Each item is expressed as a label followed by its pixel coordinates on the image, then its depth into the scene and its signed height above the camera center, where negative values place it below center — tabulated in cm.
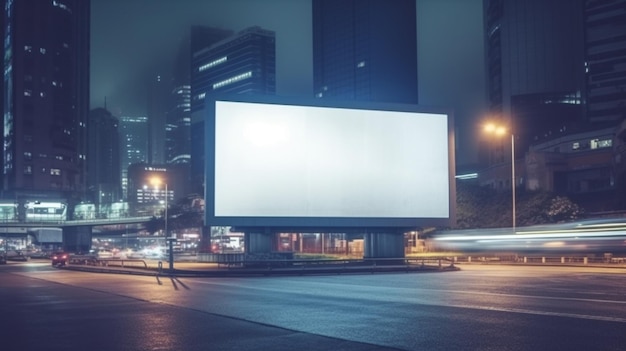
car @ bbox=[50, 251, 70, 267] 6669 -295
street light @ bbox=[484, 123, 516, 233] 5688 +830
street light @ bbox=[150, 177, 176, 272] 4289 -151
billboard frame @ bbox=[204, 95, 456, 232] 5128 +86
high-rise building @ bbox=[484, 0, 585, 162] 15975 +3963
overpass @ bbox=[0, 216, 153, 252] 14164 +23
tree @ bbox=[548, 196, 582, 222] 7606 +145
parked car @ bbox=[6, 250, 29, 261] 9251 -376
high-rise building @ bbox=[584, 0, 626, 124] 13000 +3212
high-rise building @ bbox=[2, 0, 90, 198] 18438 +3566
